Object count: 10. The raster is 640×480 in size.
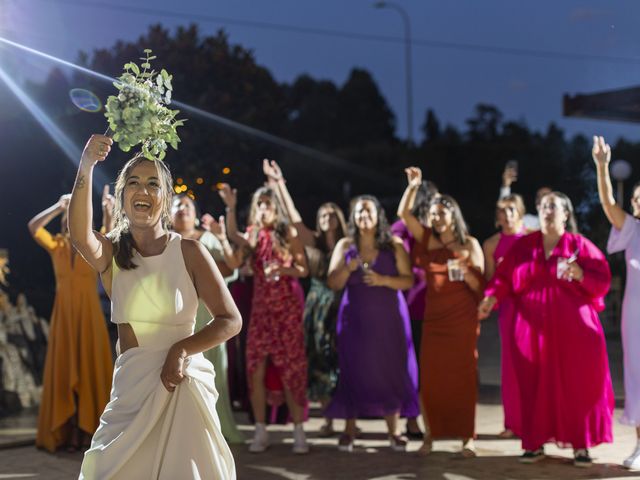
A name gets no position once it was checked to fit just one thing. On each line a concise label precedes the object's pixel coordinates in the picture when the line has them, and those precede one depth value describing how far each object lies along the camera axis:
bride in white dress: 3.46
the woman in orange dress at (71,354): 7.55
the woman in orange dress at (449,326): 7.25
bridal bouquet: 3.66
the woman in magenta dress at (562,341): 6.71
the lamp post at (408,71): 41.53
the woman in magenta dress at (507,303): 7.29
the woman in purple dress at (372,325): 7.46
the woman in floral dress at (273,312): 7.58
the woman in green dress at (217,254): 7.49
